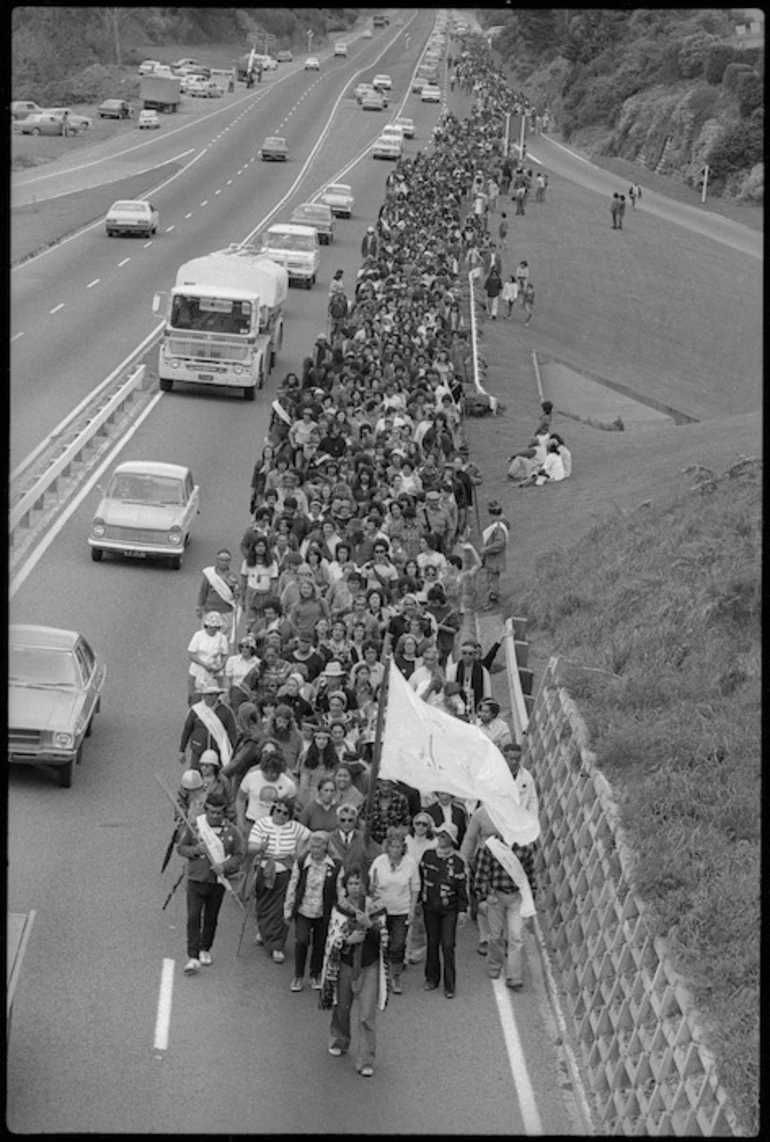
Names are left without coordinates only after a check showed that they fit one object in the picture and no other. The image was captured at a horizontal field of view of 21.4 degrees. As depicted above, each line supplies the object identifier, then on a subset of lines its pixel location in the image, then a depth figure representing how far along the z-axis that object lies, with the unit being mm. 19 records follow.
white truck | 39656
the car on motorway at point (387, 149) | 93125
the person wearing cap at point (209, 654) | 19750
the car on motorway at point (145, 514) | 27953
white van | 55750
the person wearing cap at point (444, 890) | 15727
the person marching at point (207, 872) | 15648
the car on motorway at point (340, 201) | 72938
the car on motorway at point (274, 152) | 90250
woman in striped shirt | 15750
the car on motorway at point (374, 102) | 115000
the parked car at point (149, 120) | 104625
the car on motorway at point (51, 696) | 19266
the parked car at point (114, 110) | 110938
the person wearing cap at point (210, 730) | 18594
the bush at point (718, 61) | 116125
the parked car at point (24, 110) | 104800
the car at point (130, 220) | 65750
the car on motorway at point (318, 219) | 66000
